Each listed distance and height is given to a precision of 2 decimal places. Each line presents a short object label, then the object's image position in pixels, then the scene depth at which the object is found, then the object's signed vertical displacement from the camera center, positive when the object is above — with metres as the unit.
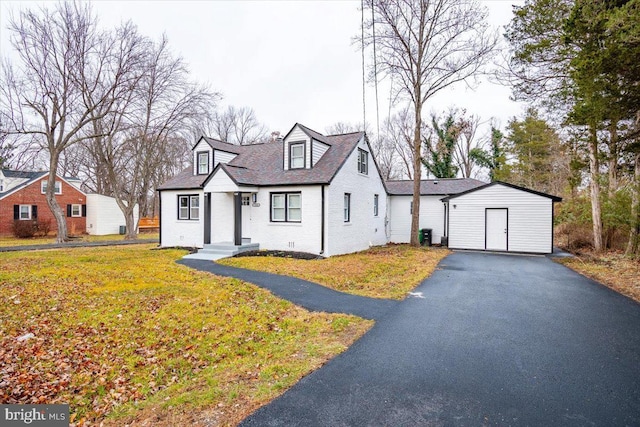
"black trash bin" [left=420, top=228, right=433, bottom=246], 20.64 -1.58
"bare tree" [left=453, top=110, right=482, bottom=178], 36.10 +6.61
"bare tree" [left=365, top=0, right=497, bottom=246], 17.31 +8.73
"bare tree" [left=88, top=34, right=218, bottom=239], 22.08 +6.99
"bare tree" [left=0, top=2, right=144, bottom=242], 19.08 +8.02
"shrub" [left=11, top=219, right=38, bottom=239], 26.28 -1.61
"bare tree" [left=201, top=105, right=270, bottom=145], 43.63 +10.83
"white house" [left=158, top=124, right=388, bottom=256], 14.79 +0.61
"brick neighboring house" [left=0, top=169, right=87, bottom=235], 27.55 +0.62
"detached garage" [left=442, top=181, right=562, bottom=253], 16.36 -0.43
